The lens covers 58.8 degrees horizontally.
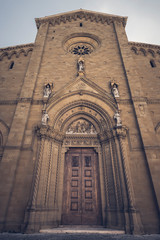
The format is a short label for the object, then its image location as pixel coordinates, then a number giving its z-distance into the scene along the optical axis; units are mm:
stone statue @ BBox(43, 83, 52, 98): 9112
